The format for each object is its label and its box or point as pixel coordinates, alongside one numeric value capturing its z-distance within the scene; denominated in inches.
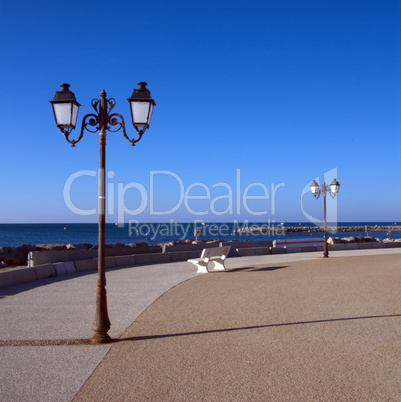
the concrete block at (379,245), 1387.5
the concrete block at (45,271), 641.6
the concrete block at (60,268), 687.8
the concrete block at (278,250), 1145.8
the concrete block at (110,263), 804.4
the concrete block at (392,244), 1407.5
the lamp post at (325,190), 1055.0
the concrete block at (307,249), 1236.1
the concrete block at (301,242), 1346.0
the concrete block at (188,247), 1053.6
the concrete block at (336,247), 1301.7
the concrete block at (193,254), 966.7
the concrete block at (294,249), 1206.5
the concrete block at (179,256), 933.2
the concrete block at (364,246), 1359.5
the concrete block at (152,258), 870.4
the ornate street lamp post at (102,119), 318.3
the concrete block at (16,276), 562.6
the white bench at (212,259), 710.6
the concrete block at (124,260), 829.8
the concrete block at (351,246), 1324.1
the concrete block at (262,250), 1106.7
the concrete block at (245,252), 1067.9
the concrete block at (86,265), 743.1
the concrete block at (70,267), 714.2
